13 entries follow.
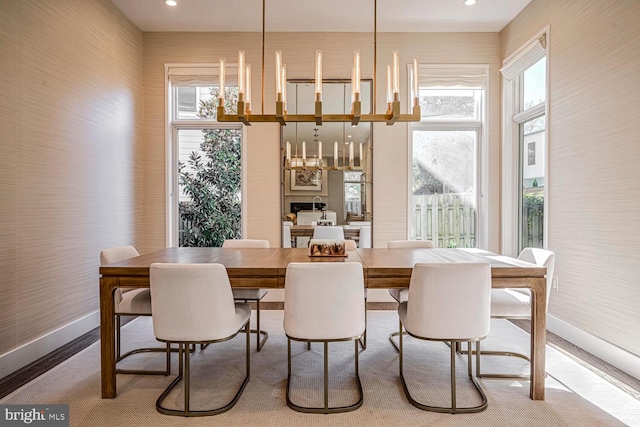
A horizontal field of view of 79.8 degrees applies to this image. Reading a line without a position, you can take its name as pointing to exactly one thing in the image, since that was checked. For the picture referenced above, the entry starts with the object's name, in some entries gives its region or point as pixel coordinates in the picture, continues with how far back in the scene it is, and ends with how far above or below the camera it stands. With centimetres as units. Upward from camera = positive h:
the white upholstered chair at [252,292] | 283 -65
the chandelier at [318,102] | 238 +68
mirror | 435 +55
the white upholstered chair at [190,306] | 190 -50
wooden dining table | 214 -43
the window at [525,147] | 370 +62
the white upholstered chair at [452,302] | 193 -49
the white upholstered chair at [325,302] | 191 -49
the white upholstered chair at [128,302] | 240 -61
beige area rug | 196 -109
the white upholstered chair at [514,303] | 235 -60
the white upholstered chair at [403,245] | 307 -33
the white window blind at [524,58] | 353 +147
